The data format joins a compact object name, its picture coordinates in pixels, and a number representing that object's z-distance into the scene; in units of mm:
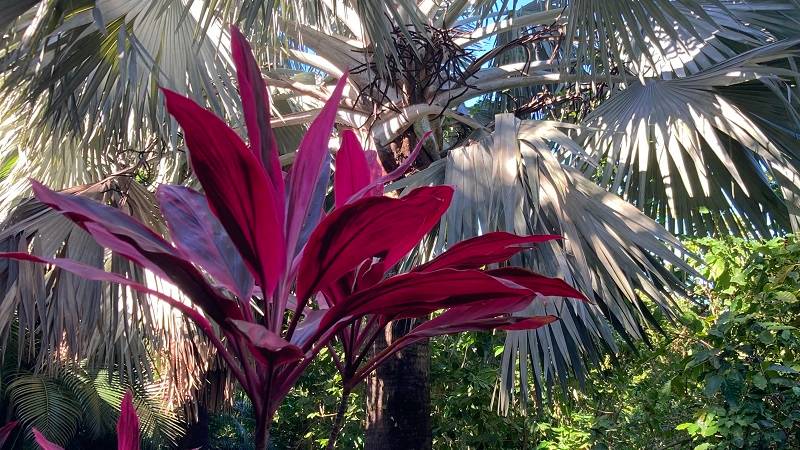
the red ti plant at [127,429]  917
